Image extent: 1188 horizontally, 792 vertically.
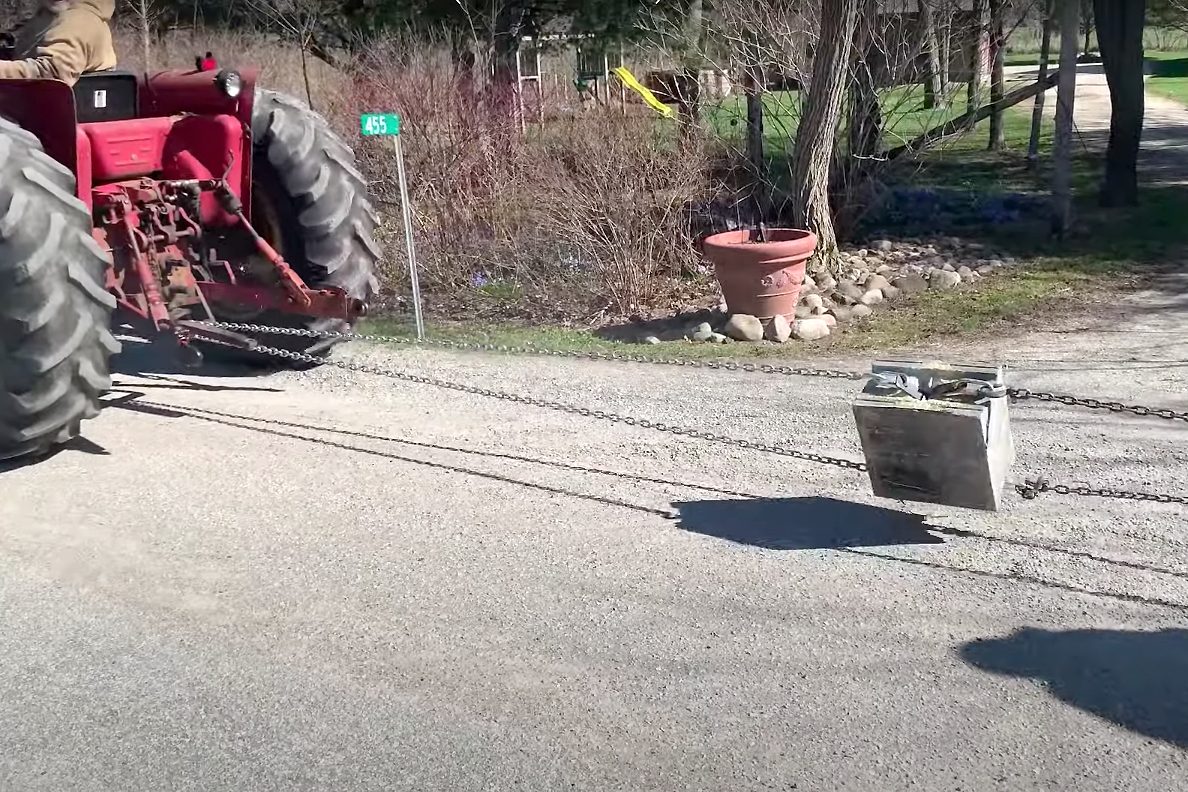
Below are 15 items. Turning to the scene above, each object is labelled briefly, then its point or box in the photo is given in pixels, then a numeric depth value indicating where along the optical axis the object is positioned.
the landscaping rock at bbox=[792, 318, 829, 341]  9.02
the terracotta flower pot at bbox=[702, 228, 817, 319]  9.02
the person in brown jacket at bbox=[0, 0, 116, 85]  6.64
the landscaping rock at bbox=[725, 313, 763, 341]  8.98
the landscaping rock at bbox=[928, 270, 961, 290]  10.69
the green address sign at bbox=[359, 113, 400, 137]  8.59
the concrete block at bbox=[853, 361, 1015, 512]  4.59
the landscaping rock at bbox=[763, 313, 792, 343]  8.96
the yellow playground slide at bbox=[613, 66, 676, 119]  11.18
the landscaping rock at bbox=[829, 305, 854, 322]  9.62
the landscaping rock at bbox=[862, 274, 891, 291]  10.45
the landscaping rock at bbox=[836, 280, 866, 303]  10.12
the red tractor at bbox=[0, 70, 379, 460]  5.77
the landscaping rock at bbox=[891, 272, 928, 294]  10.59
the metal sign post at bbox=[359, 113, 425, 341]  8.60
